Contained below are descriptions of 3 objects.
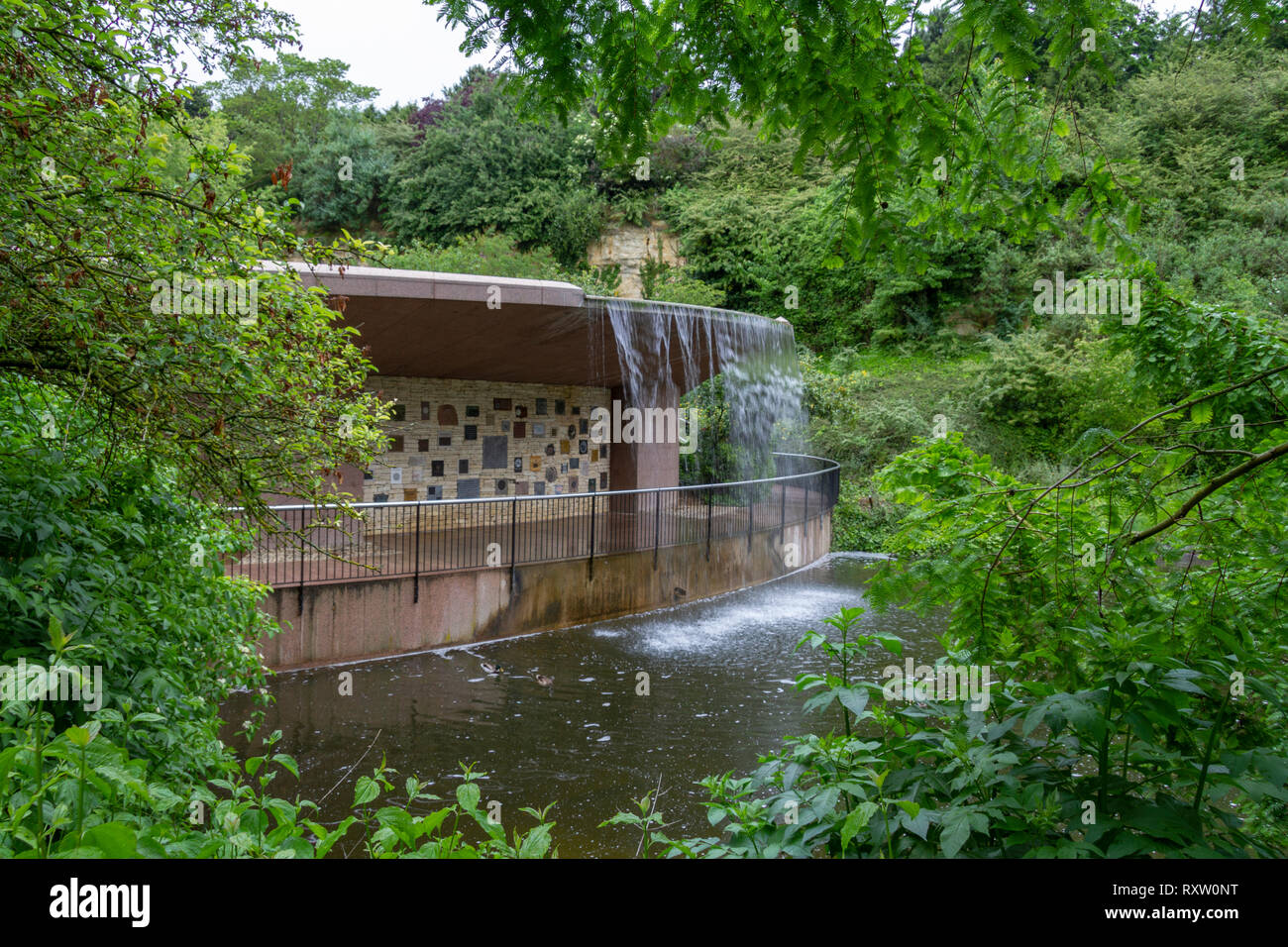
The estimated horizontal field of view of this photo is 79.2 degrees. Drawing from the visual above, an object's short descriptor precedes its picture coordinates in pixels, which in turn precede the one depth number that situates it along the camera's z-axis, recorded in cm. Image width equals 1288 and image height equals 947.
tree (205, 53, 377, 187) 2723
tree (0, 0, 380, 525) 283
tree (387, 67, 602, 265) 2777
